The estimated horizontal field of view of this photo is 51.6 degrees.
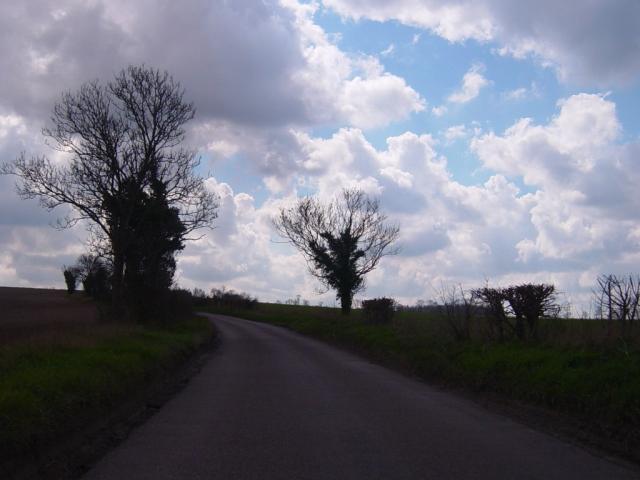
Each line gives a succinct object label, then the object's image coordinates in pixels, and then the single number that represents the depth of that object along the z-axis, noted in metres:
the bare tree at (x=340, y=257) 48.25
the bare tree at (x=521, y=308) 18.20
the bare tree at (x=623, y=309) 14.53
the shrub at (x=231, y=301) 81.63
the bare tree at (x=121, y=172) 30.05
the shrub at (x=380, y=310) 34.72
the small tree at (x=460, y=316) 20.98
